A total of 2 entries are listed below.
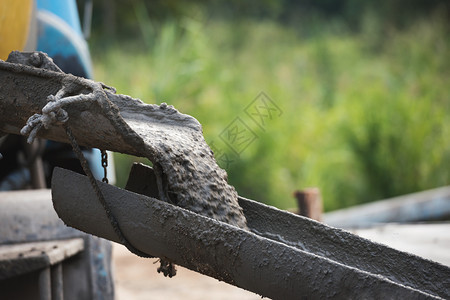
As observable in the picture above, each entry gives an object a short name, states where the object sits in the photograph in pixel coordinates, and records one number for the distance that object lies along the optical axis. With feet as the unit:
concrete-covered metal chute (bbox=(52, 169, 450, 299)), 20.77
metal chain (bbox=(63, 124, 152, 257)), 21.51
